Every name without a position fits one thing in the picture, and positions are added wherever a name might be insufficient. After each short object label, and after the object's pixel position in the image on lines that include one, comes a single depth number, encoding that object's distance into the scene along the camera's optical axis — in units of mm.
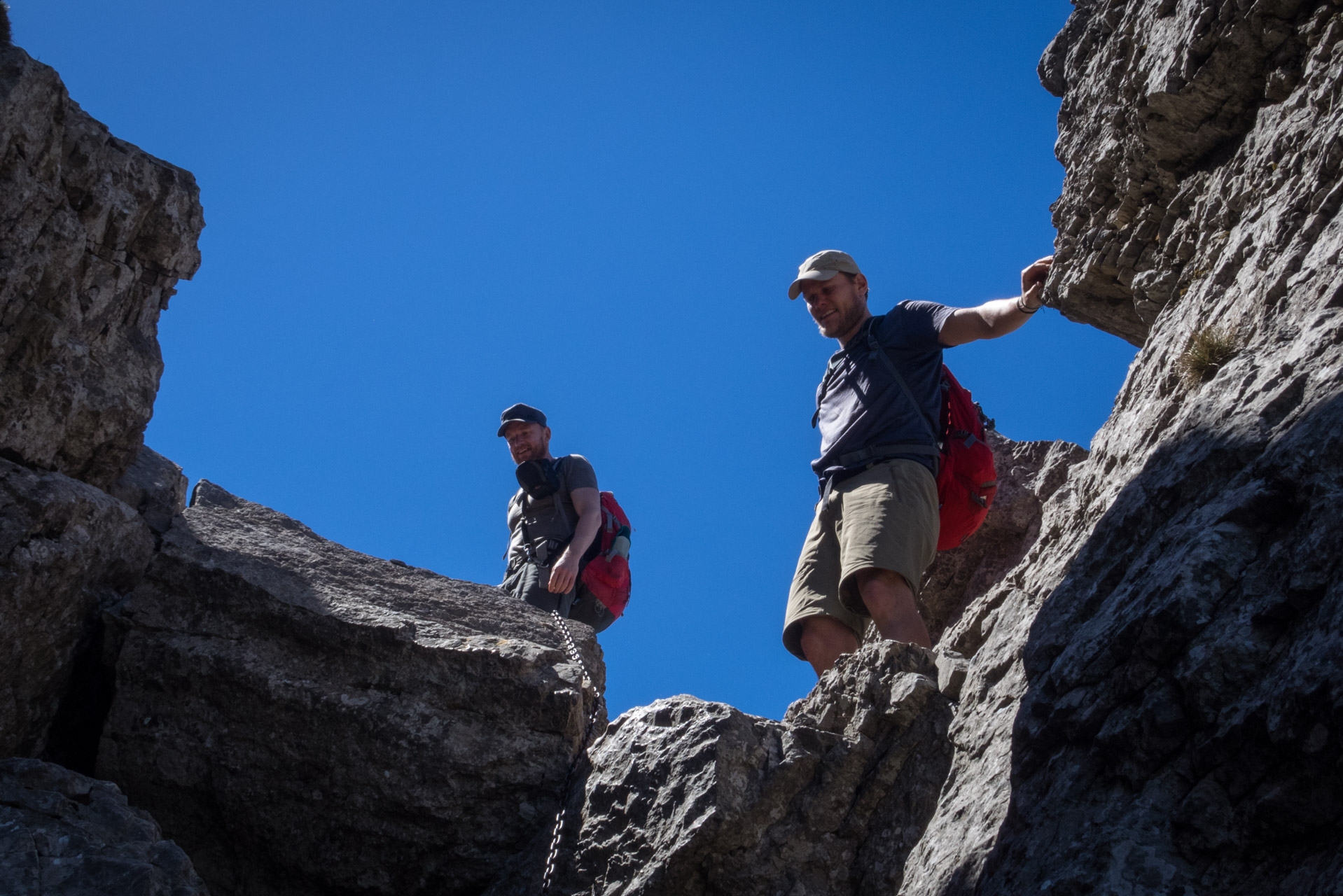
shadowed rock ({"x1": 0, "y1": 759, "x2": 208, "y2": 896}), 3832
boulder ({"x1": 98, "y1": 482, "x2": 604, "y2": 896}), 5406
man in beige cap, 5773
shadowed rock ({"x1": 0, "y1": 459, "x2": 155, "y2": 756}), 5198
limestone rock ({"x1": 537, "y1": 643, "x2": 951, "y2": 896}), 4469
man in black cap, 8281
